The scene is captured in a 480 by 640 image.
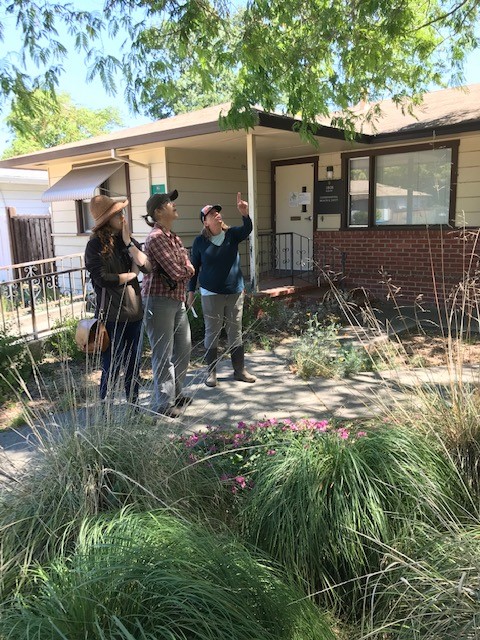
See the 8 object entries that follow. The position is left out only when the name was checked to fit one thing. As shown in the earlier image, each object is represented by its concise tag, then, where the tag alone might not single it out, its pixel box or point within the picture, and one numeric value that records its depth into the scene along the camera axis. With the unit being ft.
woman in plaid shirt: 13.91
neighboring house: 45.56
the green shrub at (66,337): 21.54
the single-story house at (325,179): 28.68
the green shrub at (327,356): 18.17
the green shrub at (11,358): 17.93
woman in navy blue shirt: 16.57
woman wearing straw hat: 13.21
